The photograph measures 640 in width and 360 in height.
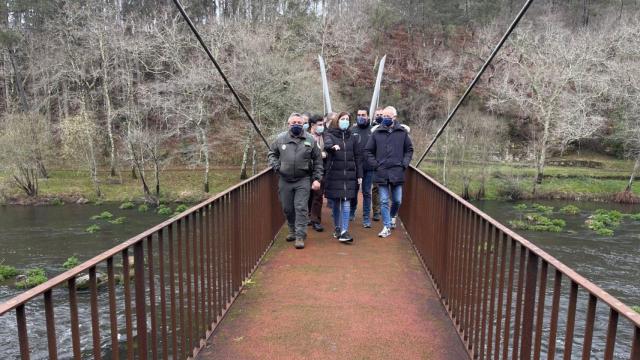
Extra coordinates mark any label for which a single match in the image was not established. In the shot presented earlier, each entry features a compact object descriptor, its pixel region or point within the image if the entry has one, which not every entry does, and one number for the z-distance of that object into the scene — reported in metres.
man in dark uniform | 5.43
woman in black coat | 6.10
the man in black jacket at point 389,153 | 6.00
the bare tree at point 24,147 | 25.41
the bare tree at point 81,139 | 27.36
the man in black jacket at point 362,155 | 6.59
